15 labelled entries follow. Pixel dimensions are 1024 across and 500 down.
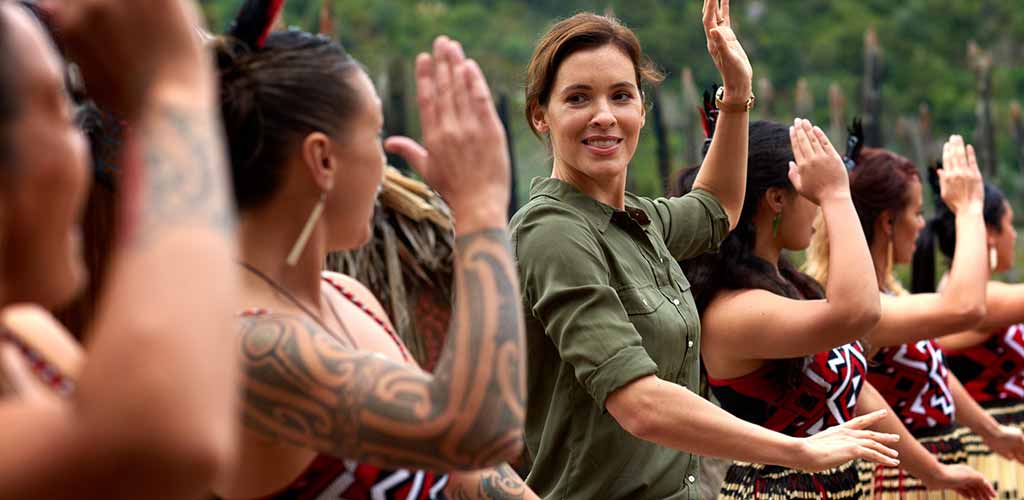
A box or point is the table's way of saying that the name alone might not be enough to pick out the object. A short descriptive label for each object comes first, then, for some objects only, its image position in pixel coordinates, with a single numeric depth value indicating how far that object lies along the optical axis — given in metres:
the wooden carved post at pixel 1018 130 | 11.70
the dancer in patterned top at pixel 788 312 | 3.29
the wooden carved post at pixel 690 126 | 10.76
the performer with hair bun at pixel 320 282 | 1.70
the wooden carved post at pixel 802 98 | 10.99
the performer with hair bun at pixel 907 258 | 4.45
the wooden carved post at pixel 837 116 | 10.87
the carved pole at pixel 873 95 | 11.66
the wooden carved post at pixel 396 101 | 6.87
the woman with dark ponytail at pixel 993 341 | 5.31
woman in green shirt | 2.67
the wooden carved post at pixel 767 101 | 11.76
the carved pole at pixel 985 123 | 12.64
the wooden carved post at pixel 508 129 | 6.60
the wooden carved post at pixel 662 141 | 9.12
